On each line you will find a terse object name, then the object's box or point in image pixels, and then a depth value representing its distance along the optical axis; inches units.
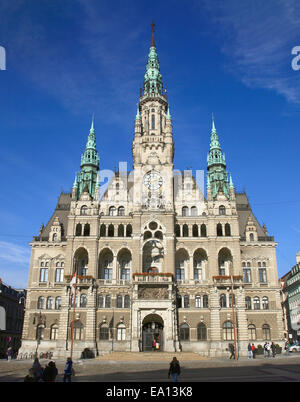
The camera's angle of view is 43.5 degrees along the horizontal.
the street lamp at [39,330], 2377.0
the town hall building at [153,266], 2231.8
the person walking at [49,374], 702.5
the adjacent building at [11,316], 3193.9
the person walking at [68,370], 842.8
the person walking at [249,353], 1948.8
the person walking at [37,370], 694.5
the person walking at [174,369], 840.9
